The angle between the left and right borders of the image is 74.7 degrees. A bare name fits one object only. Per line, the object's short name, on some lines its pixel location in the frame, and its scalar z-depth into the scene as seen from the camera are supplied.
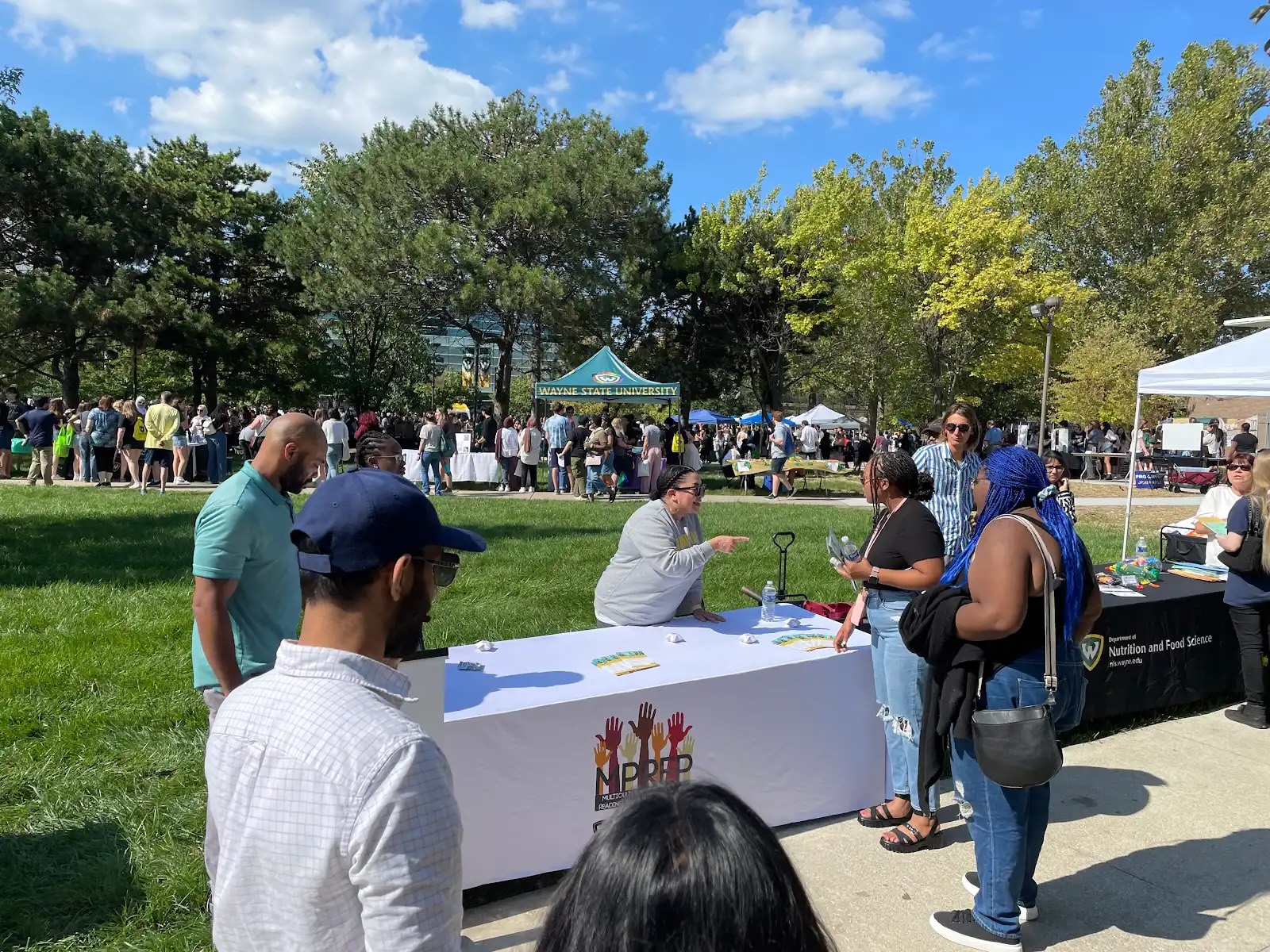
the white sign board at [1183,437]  25.19
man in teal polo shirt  2.63
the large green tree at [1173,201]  37.22
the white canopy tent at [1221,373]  7.95
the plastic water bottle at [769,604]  4.53
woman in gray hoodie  4.11
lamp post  19.80
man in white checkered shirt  1.10
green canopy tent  18.47
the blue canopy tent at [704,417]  37.25
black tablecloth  5.14
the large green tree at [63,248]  23.91
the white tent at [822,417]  31.95
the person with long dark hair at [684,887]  0.82
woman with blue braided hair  2.76
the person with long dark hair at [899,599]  3.59
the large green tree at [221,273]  29.34
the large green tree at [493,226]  26.61
